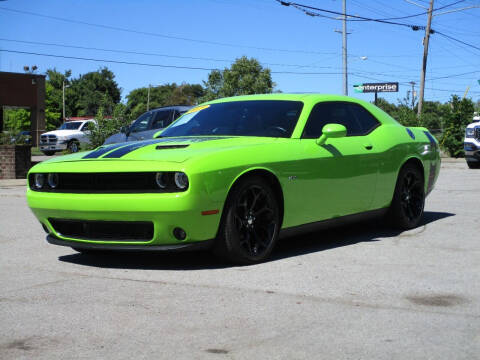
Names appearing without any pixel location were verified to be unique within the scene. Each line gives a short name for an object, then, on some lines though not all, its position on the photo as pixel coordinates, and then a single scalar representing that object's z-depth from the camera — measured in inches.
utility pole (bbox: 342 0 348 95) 1458.5
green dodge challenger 204.1
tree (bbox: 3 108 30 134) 1565.3
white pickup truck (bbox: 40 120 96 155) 1255.5
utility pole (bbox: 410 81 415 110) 1580.8
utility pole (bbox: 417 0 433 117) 1512.1
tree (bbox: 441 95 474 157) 1061.1
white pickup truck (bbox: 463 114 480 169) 757.9
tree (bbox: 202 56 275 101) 3747.5
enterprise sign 2070.1
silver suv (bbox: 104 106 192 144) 663.8
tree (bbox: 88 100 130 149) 879.1
